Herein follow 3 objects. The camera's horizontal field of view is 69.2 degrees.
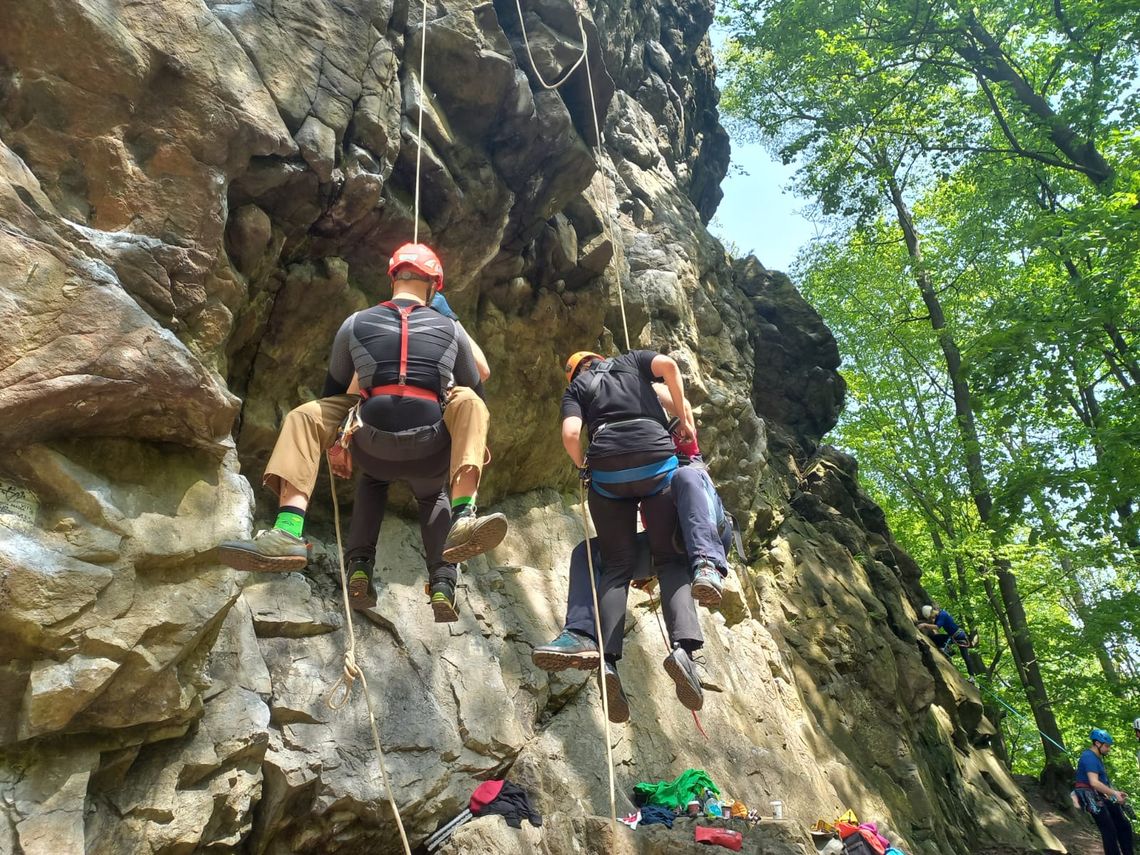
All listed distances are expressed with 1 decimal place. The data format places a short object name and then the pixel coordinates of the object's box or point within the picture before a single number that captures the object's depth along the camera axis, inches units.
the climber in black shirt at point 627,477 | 197.8
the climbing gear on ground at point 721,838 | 207.3
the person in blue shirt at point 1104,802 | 375.9
